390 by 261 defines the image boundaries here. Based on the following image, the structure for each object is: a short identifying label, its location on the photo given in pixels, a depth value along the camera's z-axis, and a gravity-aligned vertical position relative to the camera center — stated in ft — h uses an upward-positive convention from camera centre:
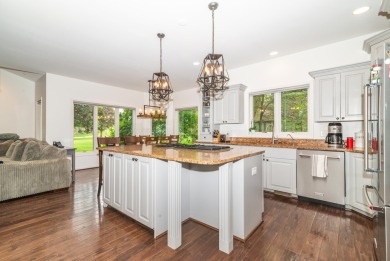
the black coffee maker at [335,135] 10.30 -0.30
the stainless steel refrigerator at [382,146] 4.53 -0.43
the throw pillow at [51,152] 11.78 -1.41
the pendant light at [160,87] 9.69 +2.29
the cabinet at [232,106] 14.49 +1.95
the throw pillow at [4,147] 14.96 -1.31
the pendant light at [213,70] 7.23 +2.36
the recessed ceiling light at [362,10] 7.75 +5.07
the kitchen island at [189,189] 6.07 -2.27
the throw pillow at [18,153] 11.25 -1.34
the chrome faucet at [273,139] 13.10 -0.65
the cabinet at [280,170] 10.78 -2.41
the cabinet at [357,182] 8.48 -2.49
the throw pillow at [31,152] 11.19 -1.27
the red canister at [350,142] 9.59 -0.65
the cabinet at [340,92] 9.63 +2.06
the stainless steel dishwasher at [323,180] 9.21 -2.65
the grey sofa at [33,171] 10.32 -2.40
